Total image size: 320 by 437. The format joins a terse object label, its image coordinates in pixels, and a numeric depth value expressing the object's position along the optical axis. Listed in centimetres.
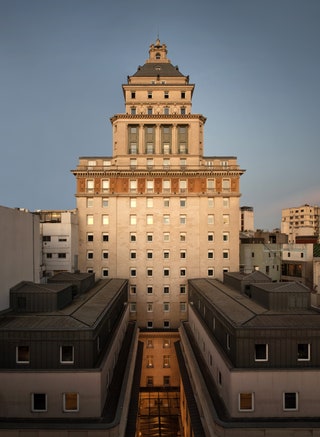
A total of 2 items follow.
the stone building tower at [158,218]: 5559
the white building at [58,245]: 5203
